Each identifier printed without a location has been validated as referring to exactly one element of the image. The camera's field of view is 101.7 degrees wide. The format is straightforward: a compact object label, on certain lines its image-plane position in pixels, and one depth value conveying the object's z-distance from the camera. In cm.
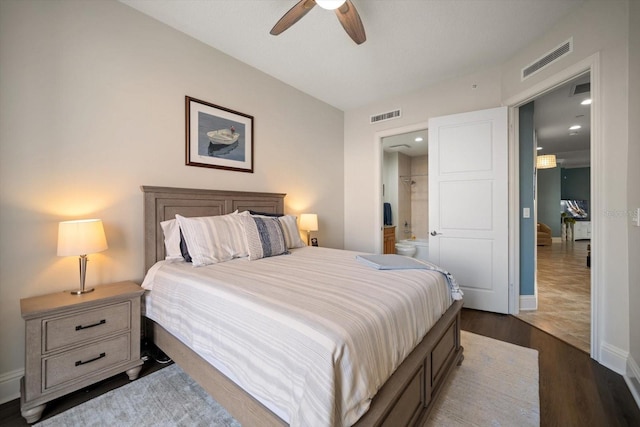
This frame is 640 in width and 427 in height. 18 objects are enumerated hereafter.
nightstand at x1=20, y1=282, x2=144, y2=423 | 145
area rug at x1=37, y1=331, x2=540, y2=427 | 146
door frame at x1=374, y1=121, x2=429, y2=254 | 405
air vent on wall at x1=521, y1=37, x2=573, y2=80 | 227
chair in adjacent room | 775
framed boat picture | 256
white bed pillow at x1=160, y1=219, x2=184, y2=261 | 215
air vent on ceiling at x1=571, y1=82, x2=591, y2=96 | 333
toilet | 516
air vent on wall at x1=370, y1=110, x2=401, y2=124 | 387
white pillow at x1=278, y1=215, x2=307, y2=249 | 281
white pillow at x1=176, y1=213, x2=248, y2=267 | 203
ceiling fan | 174
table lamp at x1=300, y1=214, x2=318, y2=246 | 349
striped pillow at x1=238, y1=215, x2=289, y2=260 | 227
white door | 298
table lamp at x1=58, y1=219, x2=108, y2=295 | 165
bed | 101
